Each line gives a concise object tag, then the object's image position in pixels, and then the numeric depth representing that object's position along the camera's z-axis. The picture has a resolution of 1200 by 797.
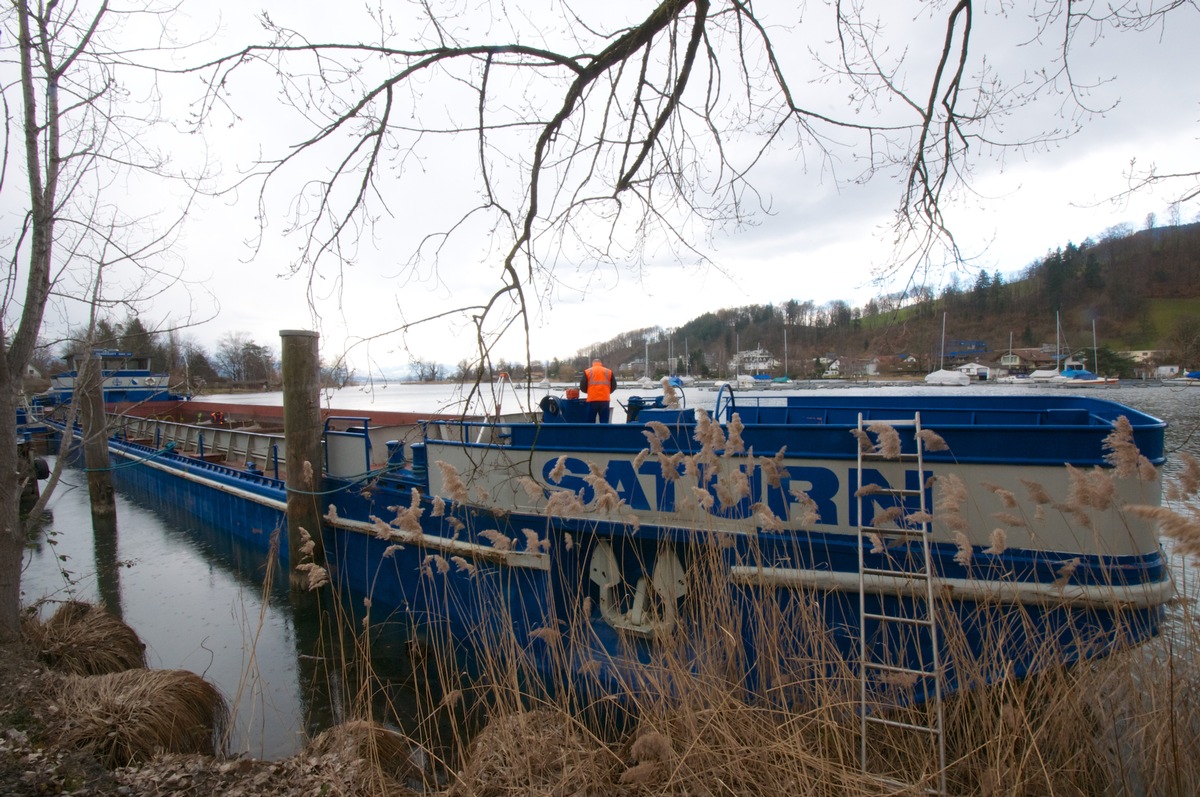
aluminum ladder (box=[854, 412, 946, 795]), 2.42
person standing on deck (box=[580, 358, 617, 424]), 7.04
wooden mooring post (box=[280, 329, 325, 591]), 7.73
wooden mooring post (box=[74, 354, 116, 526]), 13.26
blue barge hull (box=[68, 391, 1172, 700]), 2.78
